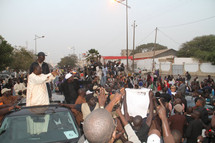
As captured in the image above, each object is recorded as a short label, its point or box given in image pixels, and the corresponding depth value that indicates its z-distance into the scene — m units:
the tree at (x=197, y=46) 43.00
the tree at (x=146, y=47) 77.03
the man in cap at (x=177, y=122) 4.19
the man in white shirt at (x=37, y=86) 3.87
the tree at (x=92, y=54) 20.97
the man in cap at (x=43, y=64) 4.70
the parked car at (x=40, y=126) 3.10
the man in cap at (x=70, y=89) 5.81
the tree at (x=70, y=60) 65.66
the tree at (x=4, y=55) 26.20
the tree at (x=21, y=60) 36.06
